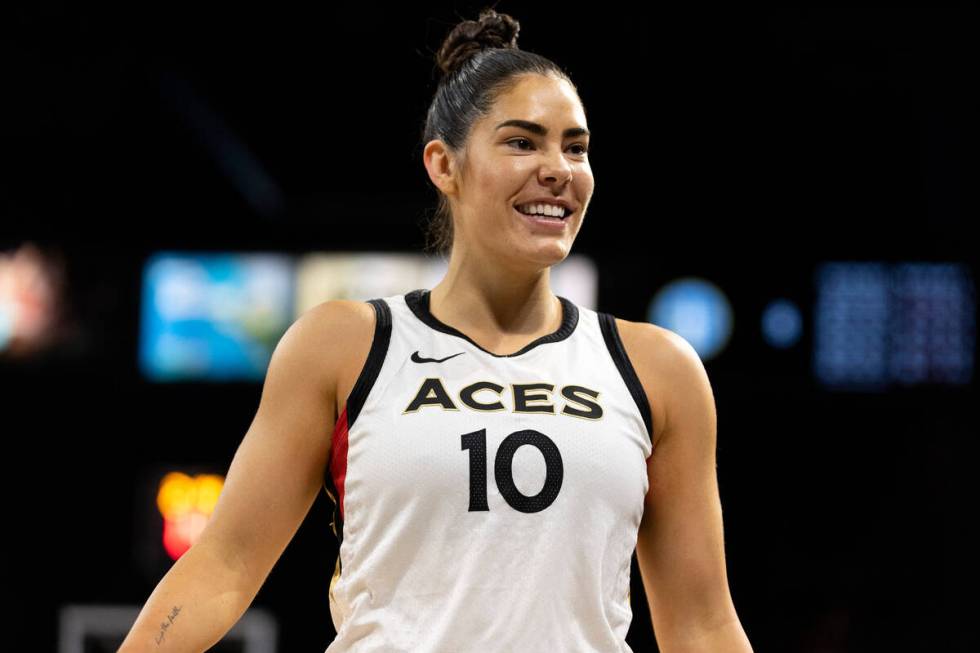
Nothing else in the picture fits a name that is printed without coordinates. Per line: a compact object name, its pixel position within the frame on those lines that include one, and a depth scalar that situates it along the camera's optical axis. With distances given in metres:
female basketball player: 4.07
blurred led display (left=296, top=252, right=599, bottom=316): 15.90
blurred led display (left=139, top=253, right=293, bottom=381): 16.23
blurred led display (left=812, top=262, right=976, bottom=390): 15.16
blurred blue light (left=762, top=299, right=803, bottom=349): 15.84
